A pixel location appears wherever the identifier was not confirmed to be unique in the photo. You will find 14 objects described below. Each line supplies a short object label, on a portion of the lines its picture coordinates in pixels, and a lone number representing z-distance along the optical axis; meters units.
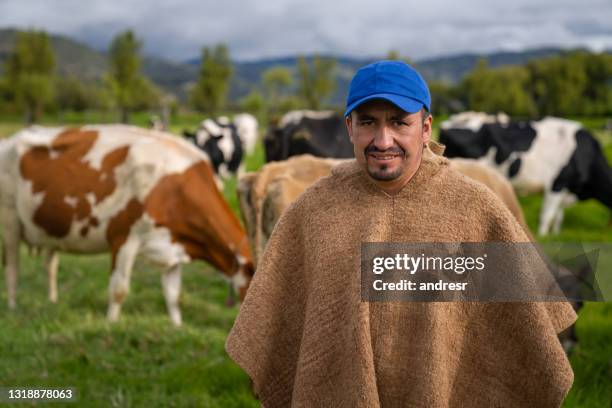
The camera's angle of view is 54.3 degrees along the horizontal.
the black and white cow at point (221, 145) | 17.41
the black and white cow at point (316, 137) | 9.59
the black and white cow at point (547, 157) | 11.17
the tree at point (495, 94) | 63.06
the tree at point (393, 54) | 49.53
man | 2.17
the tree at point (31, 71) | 52.62
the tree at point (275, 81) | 84.31
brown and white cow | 6.15
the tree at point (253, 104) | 74.19
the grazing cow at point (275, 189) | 4.55
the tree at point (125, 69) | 48.53
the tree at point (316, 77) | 64.31
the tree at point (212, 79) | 56.25
